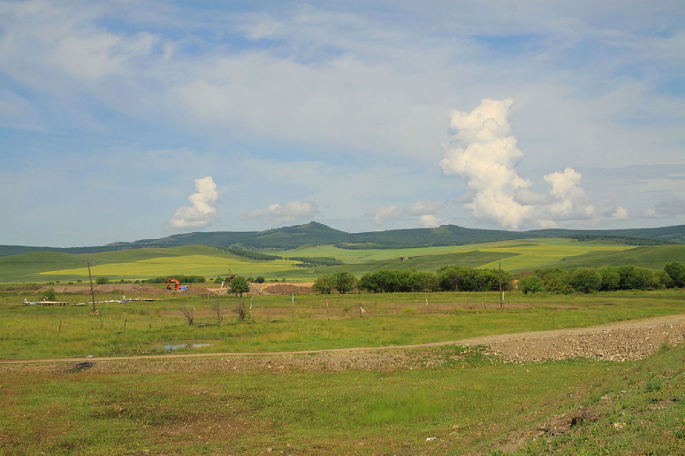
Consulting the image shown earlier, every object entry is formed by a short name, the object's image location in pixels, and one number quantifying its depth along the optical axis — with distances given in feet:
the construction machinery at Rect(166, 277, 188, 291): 409.57
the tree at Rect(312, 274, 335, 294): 382.42
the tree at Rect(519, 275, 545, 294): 327.47
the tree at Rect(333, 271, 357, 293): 383.65
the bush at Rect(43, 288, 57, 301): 325.46
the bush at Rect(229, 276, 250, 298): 359.05
